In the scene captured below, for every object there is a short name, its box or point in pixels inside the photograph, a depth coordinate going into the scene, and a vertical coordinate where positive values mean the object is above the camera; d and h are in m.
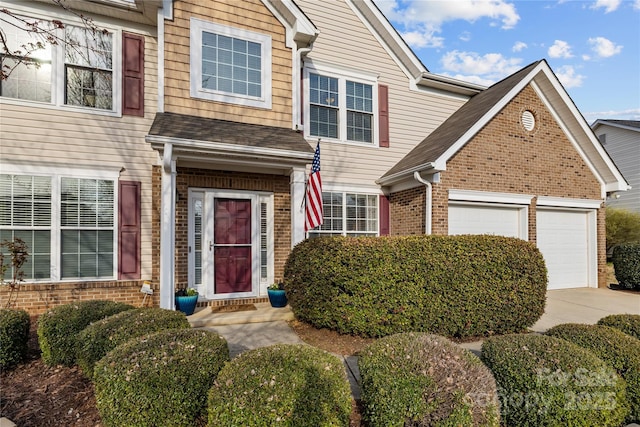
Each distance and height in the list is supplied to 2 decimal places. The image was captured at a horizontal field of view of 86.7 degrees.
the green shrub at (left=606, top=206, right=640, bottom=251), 14.58 -0.49
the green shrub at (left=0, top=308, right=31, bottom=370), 3.90 -1.44
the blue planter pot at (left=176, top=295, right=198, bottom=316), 6.03 -1.58
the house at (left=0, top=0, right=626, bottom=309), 6.29 +1.40
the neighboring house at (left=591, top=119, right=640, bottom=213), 16.50 +3.24
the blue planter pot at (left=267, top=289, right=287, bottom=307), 6.58 -1.61
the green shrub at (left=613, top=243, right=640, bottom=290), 9.13 -1.38
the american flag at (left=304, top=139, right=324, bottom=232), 6.02 +0.25
